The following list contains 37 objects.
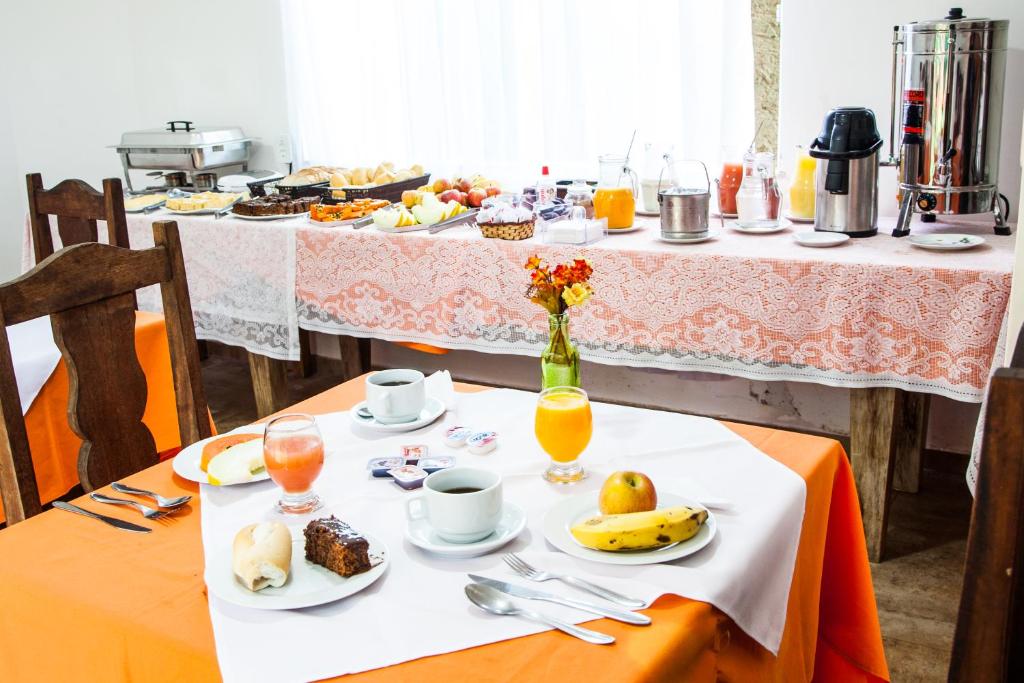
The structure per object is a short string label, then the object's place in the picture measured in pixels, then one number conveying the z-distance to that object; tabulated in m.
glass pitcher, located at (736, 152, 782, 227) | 2.59
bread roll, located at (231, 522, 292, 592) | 0.92
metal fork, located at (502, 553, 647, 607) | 0.88
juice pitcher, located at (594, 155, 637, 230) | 2.62
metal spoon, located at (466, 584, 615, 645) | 0.83
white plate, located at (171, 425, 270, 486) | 1.19
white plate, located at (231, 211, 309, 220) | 3.11
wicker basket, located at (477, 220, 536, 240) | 2.61
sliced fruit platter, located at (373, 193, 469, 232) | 2.81
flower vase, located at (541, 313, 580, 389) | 1.30
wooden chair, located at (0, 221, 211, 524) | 1.39
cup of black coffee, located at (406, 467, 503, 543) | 0.97
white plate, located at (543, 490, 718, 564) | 0.95
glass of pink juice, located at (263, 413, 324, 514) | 1.07
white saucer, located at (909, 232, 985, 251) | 2.17
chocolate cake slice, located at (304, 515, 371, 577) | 0.93
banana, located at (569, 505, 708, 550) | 0.95
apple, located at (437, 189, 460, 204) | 3.05
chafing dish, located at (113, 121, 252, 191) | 3.71
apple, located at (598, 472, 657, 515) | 1.01
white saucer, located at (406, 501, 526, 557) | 0.97
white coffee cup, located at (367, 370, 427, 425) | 1.33
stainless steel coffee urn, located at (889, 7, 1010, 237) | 2.21
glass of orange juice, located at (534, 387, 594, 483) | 1.14
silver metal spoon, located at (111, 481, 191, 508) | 1.14
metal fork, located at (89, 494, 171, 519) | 1.12
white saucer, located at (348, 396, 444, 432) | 1.33
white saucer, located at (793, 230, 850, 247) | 2.30
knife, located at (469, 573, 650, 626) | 0.85
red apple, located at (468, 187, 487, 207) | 3.04
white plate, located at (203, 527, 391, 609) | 0.90
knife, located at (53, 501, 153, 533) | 1.09
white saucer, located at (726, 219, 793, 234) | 2.49
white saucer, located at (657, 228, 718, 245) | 2.42
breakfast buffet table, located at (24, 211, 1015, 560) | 2.08
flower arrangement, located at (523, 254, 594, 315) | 1.25
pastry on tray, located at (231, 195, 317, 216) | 3.13
